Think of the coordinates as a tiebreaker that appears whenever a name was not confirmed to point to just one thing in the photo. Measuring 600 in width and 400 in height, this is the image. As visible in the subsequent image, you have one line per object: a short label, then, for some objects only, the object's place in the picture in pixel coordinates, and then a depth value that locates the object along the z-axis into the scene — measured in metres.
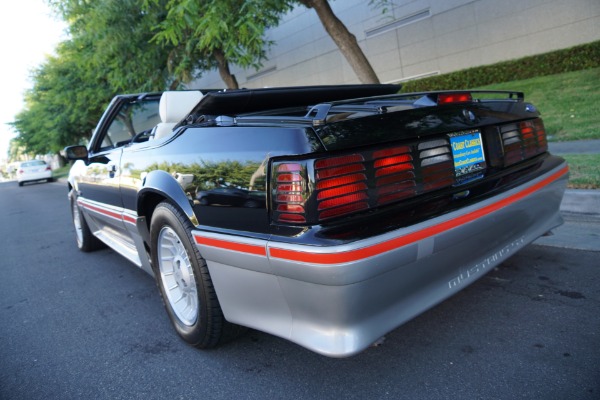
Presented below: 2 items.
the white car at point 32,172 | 26.94
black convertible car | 1.86
